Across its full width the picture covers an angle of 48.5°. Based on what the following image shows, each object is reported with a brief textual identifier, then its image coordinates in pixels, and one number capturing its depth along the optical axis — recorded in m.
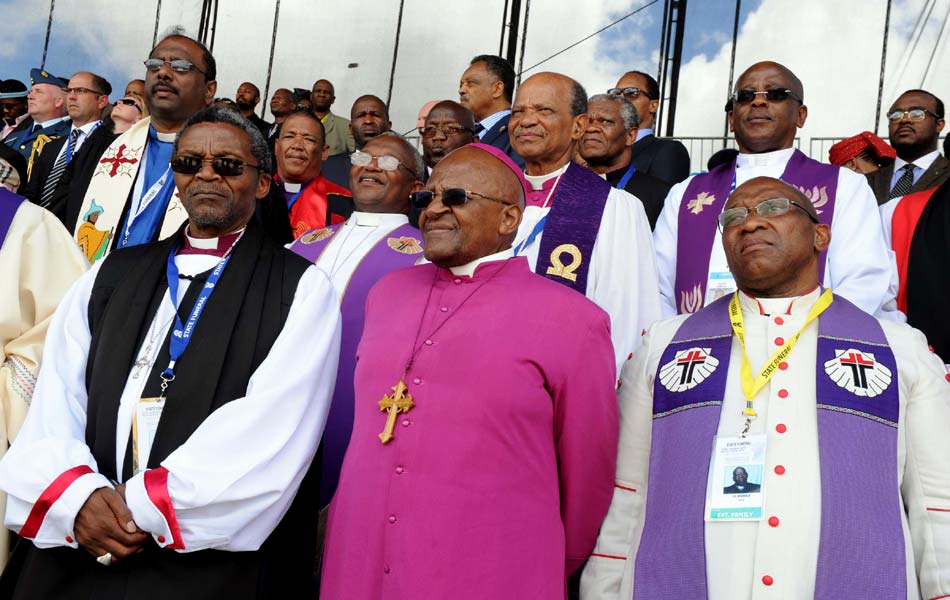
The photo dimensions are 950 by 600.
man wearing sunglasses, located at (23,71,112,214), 5.95
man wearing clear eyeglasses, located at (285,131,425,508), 4.67
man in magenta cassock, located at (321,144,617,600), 3.01
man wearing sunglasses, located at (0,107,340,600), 3.09
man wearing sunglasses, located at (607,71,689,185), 6.62
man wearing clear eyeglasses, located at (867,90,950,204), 6.75
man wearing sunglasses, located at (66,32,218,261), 5.25
